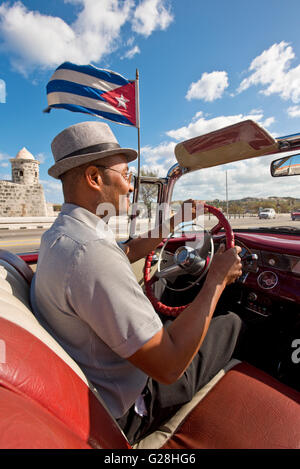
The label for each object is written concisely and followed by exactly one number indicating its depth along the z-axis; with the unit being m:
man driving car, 0.88
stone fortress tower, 31.05
